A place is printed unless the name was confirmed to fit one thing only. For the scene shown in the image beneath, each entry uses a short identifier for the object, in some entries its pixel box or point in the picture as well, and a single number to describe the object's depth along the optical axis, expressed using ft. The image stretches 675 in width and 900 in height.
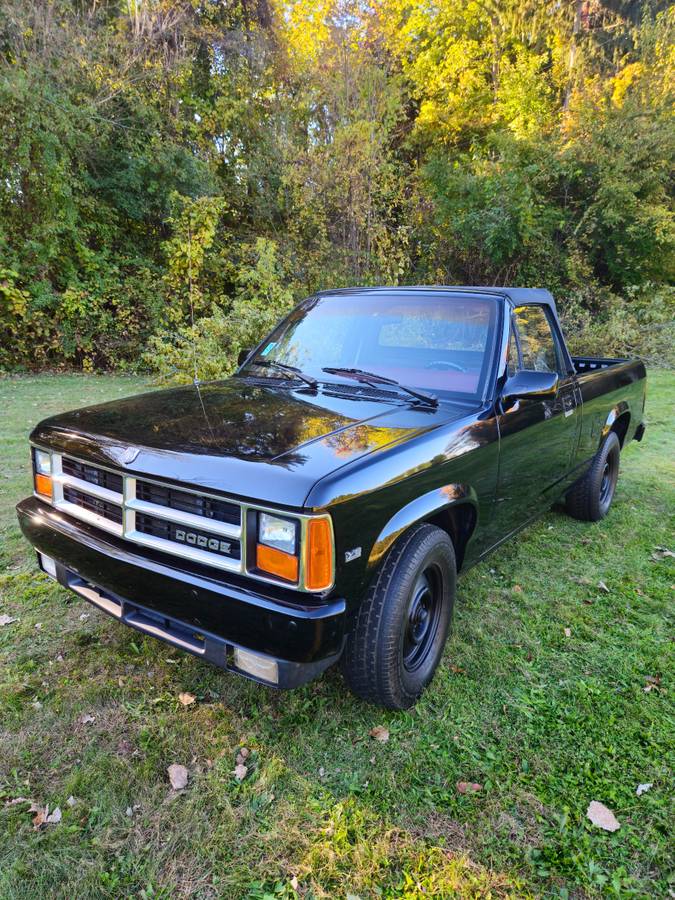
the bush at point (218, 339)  27.71
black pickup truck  6.16
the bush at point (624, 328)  41.73
